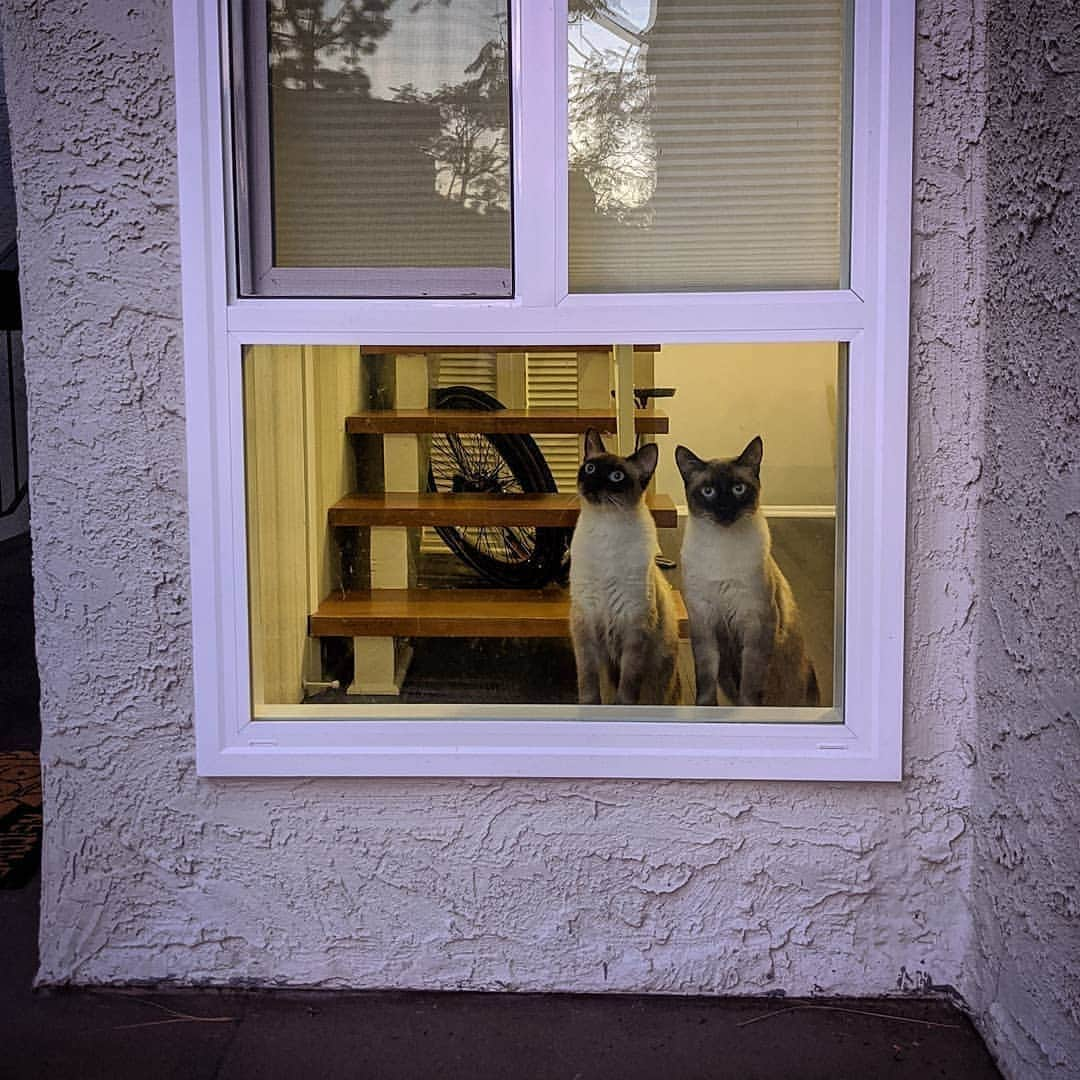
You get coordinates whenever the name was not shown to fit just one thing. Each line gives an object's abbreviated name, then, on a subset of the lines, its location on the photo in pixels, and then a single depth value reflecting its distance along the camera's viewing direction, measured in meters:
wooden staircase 2.61
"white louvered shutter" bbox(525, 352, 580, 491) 2.58
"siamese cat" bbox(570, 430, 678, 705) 2.67
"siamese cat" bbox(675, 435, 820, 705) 2.62
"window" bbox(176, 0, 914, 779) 2.52
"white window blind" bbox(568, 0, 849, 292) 2.52
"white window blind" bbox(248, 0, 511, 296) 2.56
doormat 3.48
